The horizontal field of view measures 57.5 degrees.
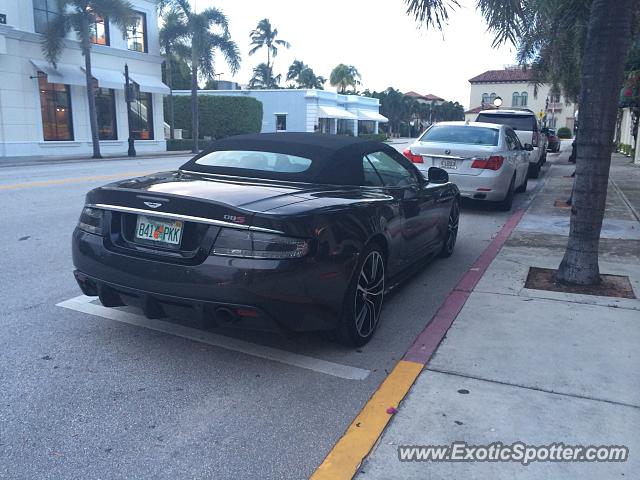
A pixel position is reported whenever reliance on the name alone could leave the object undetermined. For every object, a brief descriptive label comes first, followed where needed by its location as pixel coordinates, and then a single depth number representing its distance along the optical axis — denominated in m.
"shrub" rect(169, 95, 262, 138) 43.22
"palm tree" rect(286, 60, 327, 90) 79.00
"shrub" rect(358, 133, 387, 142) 61.94
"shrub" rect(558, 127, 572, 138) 74.19
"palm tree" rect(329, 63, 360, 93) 80.25
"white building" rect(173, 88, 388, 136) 52.12
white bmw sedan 10.12
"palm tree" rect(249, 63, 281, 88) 71.38
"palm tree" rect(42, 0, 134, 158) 26.12
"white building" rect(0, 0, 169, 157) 26.42
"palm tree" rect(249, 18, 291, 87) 68.94
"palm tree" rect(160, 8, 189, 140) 34.88
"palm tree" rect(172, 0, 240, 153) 33.84
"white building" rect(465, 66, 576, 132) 93.12
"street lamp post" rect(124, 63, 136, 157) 28.93
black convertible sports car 3.55
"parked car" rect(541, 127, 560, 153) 31.73
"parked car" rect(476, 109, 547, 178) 17.09
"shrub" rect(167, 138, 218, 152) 37.62
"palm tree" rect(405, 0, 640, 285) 5.38
